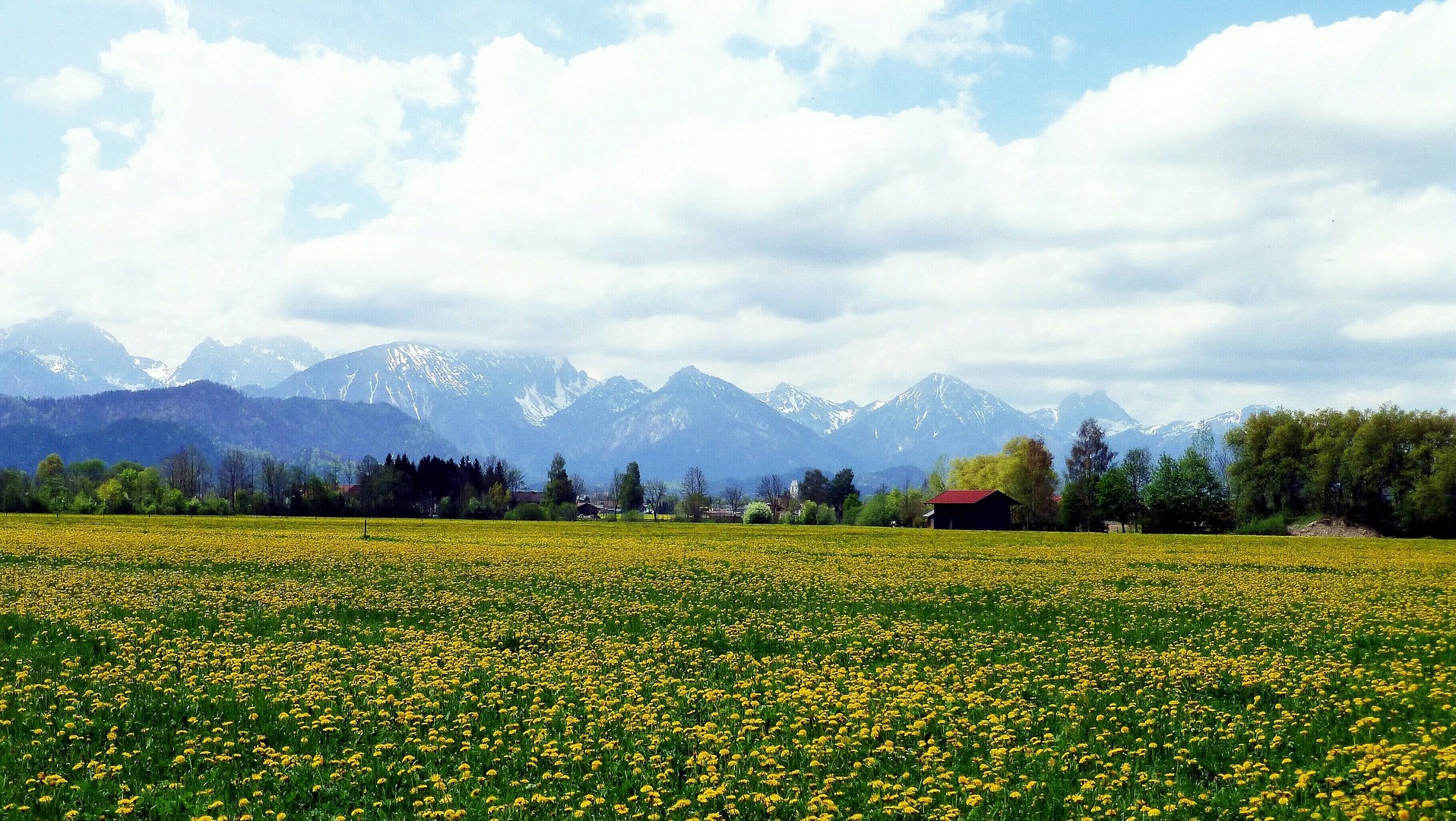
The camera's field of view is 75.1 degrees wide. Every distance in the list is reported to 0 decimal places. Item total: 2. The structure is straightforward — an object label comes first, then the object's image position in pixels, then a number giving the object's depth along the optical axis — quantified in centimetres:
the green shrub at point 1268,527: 11088
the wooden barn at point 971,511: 13338
